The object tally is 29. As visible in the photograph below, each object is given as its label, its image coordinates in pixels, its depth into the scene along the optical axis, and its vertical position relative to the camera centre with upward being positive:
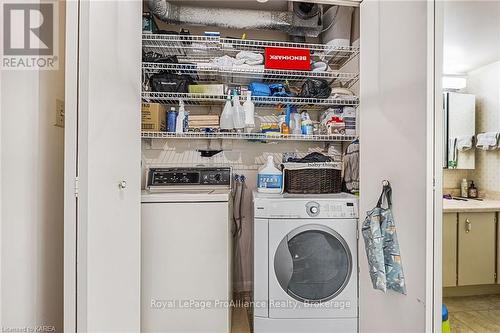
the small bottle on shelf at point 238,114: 2.09 +0.40
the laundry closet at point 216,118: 1.01 +0.29
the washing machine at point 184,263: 1.67 -0.62
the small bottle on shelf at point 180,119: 2.11 +0.36
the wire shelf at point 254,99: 2.04 +0.52
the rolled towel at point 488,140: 1.25 +0.13
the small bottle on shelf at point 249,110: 2.08 +0.43
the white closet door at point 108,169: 0.97 -0.02
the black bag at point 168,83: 2.04 +0.63
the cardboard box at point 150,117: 2.04 +0.36
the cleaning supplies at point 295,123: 2.28 +0.36
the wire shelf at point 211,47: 1.97 +0.92
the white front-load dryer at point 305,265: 1.71 -0.65
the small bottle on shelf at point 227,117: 2.09 +0.38
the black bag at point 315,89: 2.13 +0.61
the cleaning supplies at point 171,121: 2.13 +0.35
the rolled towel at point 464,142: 1.26 +0.12
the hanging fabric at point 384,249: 1.34 -0.43
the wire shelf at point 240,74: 2.00 +0.72
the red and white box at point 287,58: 2.04 +0.82
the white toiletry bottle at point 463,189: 1.28 -0.11
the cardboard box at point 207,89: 2.07 +0.59
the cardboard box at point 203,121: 2.13 +0.35
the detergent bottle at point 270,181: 2.02 -0.12
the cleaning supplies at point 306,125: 2.22 +0.34
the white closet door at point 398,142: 1.18 +0.13
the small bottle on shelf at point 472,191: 1.31 -0.12
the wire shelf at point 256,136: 2.10 +0.23
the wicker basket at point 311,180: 1.98 -0.11
